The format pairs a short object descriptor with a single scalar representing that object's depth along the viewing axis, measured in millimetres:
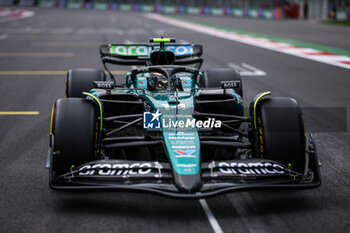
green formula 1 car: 9117
